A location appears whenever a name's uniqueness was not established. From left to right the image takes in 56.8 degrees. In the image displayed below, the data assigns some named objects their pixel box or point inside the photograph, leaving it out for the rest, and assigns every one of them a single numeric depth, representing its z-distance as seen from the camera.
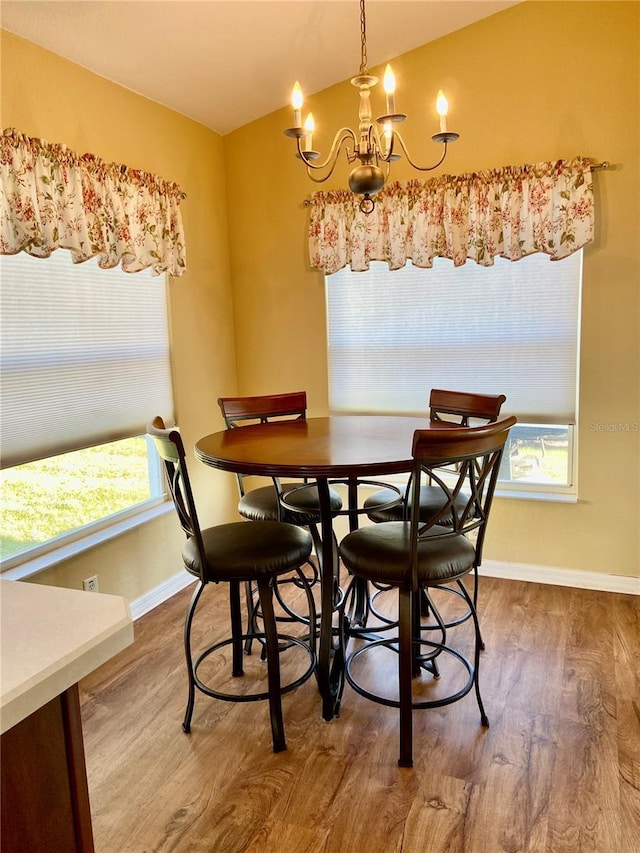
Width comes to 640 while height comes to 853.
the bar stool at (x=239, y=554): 1.93
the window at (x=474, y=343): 3.11
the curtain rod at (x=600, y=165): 2.84
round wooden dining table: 1.85
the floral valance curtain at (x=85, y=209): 2.22
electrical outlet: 2.68
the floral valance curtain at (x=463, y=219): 2.88
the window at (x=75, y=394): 2.40
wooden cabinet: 0.75
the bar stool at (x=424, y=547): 1.73
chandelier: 1.83
